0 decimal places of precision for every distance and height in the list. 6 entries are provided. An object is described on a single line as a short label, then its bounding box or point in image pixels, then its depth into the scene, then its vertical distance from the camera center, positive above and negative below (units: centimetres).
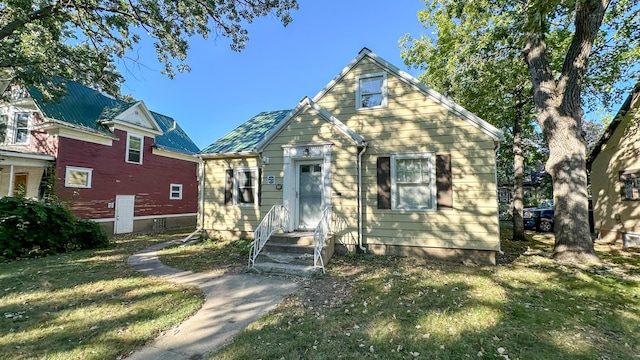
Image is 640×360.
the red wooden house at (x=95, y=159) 1152 +157
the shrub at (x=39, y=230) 812 -121
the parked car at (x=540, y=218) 1491 -99
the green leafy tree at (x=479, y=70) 984 +498
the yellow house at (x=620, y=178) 982 +88
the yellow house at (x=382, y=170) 709 +77
